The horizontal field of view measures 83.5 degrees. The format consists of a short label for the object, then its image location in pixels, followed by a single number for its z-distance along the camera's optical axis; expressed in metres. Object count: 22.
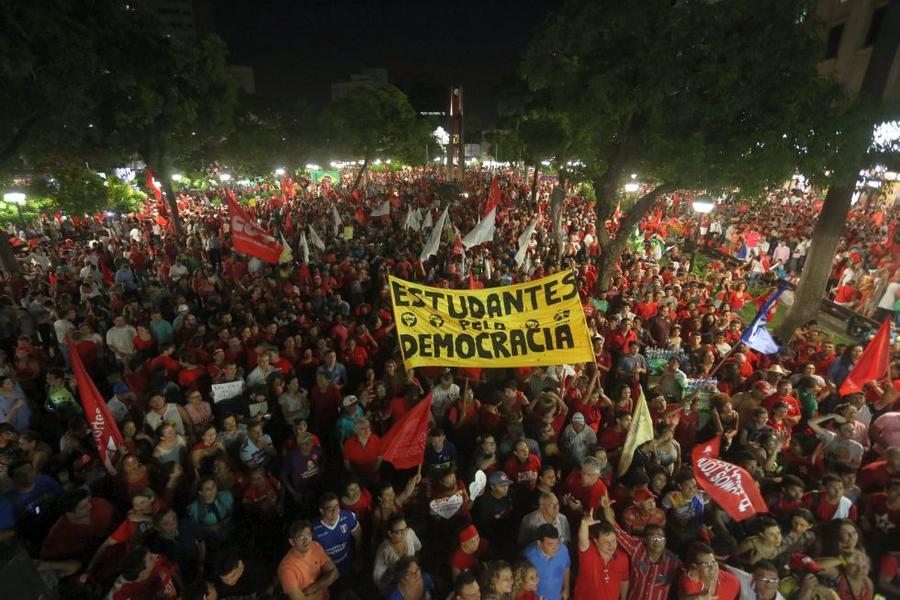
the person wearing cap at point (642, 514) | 4.80
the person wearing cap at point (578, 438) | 5.95
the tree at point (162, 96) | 15.63
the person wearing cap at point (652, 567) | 4.27
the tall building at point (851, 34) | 26.47
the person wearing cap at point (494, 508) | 5.10
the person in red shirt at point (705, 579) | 4.02
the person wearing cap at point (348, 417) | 6.24
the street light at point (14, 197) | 16.39
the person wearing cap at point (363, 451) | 5.86
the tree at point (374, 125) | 44.44
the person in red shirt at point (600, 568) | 4.26
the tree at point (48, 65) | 10.08
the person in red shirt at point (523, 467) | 5.42
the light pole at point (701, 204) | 14.79
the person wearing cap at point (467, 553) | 4.37
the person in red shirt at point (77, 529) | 4.41
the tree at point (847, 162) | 9.26
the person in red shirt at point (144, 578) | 3.87
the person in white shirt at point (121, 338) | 8.21
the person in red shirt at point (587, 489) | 5.10
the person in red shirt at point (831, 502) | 4.84
